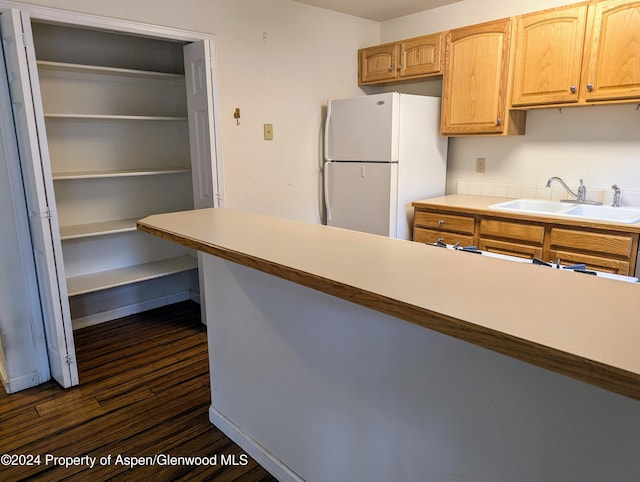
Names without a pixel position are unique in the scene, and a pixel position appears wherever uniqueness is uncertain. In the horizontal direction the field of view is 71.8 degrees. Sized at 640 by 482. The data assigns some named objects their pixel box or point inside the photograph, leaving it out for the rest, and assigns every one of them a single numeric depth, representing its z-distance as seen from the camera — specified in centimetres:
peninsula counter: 81
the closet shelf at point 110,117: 271
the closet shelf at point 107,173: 278
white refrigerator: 333
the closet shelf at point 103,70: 276
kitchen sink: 268
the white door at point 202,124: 278
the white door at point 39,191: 208
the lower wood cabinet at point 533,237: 243
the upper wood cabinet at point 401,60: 342
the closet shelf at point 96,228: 285
